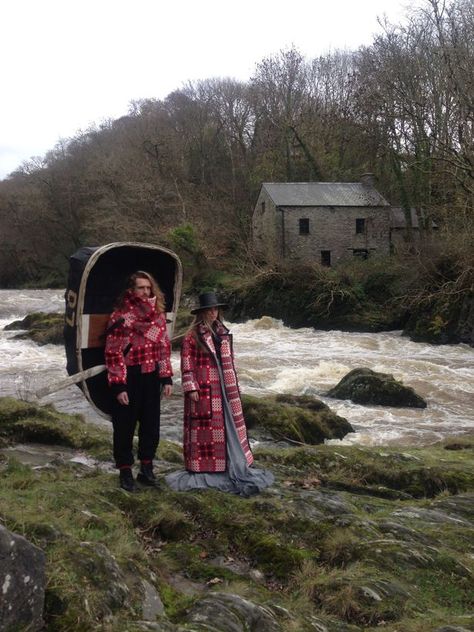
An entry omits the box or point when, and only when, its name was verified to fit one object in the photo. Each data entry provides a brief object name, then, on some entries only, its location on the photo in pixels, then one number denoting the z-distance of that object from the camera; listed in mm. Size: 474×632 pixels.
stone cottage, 38906
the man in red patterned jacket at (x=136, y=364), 5000
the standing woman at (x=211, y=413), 5445
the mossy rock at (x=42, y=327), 23812
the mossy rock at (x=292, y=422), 10938
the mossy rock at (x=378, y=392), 14477
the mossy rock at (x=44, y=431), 7312
